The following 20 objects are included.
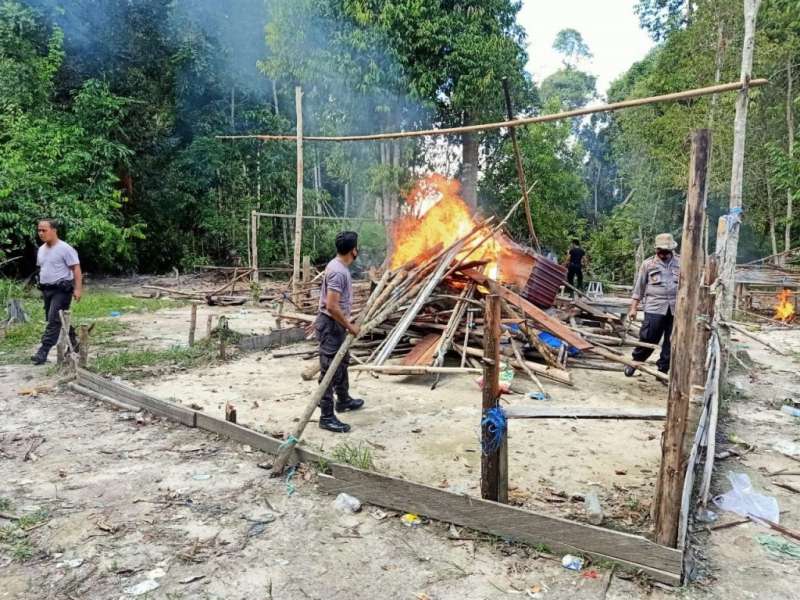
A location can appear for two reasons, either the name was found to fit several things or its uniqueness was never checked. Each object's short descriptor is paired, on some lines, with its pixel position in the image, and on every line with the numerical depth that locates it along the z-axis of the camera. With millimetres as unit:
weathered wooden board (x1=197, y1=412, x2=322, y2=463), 4242
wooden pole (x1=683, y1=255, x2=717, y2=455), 3564
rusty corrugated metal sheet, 9086
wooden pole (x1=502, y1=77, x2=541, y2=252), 7008
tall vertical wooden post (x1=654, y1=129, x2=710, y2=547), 2770
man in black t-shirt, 16156
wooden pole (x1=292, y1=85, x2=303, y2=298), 9781
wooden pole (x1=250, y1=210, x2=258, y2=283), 15459
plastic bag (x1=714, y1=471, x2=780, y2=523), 3586
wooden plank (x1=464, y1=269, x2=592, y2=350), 7412
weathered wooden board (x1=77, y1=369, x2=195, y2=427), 5152
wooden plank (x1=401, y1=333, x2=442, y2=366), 7105
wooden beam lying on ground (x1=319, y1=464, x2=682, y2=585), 2863
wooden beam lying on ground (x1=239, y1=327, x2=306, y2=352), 8578
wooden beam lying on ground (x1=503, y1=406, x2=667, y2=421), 3410
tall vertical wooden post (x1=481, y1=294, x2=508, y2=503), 3377
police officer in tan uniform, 6535
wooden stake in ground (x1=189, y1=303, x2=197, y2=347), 8322
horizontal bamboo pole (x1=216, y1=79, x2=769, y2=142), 3752
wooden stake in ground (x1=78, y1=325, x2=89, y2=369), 6375
